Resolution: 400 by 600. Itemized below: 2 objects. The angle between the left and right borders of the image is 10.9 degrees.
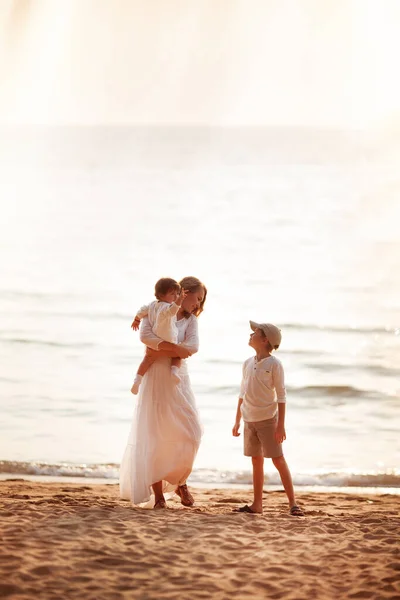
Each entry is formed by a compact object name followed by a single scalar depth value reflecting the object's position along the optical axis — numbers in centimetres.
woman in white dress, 1360
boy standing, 1353
